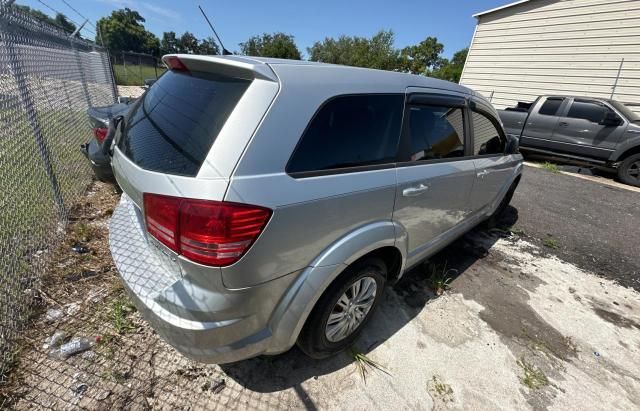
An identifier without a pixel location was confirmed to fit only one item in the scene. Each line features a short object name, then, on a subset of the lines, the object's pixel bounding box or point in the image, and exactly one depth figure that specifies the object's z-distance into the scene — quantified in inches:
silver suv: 48.9
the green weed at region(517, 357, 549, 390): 78.8
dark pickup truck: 279.1
